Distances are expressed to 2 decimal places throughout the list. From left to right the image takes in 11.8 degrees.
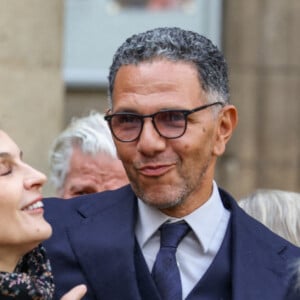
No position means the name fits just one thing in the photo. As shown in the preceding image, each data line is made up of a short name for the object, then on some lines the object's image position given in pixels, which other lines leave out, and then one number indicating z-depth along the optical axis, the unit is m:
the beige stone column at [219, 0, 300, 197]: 10.36
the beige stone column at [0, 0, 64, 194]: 7.01
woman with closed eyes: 4.19
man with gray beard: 4.37
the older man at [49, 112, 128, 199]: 5.91
